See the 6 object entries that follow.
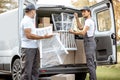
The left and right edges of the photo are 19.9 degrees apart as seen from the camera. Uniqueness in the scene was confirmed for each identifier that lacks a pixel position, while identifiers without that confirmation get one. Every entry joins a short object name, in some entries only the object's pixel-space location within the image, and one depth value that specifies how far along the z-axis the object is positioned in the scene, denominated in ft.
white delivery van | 27.63
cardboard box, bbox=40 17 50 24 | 27.20
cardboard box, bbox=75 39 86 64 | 28.58
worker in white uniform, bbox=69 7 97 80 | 26.66
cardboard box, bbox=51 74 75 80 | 22.13
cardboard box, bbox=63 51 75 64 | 28.19
